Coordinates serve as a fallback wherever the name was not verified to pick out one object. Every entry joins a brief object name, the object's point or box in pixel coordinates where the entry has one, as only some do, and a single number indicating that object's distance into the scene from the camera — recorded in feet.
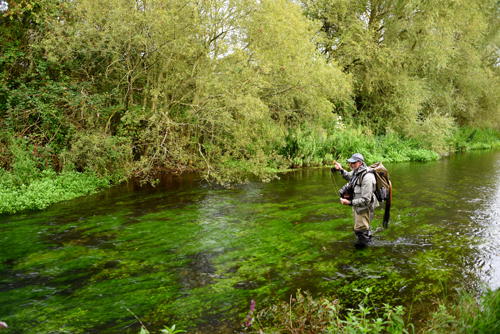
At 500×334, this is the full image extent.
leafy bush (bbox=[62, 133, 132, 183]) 37.35
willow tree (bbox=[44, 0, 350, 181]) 37.58
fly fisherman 20.54
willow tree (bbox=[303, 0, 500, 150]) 69.82
